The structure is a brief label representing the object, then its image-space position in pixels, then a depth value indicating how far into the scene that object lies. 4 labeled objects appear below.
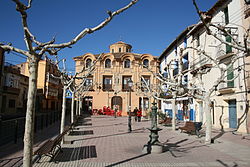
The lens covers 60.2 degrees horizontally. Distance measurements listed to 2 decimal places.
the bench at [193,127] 11.76
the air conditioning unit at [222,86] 17.51
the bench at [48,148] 6.12
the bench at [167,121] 18.16
